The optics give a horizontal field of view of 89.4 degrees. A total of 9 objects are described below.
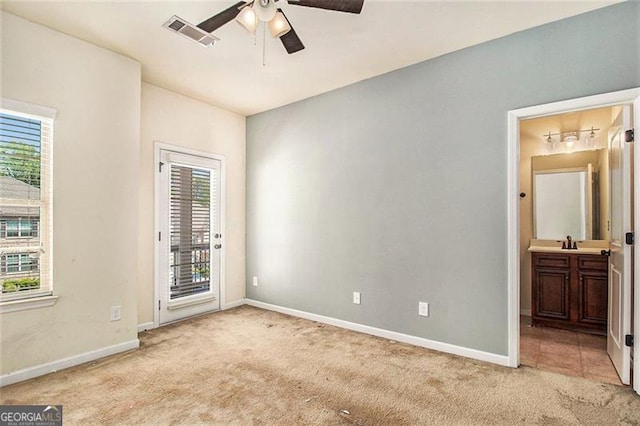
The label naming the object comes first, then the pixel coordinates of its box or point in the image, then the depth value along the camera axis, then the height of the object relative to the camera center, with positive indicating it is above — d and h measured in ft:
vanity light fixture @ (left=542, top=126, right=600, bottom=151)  13.12 +3.09
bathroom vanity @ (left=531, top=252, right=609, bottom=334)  11.71 -2.93
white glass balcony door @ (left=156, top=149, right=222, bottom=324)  12.75 -0.92
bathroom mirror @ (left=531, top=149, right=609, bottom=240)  13.03 +0.73
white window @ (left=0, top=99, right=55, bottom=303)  8.26 +0.34
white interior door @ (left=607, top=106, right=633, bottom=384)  7.93 -0.91
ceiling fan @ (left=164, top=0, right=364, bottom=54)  6.15 +4.01
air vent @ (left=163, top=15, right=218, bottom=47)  7.46 +4.44
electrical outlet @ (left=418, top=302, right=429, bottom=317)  10.39 -3.09
